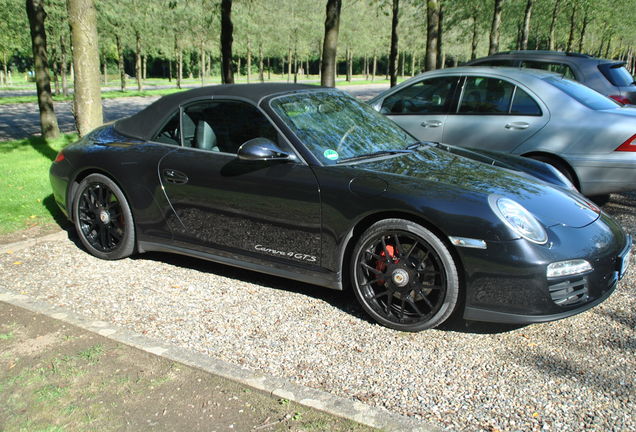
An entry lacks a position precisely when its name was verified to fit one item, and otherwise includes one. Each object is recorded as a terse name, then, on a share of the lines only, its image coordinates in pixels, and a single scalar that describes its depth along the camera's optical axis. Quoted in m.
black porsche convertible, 3.45
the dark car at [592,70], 9.63
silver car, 6.05
